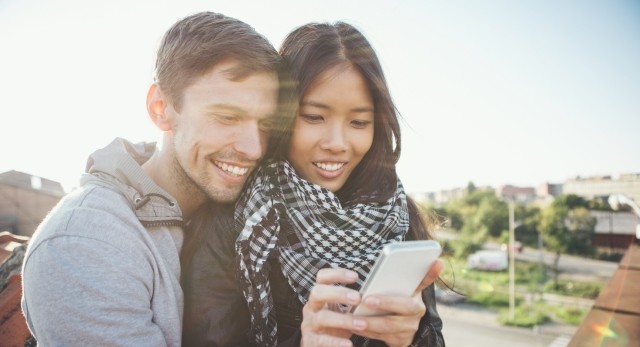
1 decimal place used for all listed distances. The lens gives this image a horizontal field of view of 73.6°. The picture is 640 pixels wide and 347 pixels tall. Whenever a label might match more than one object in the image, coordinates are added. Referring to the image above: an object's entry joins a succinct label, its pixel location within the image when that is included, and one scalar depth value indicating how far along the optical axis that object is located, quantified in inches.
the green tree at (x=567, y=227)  1641.2
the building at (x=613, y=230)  1728.6
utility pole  1263.9
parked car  1728.6
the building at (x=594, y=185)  2488.7
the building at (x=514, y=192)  1975.9
